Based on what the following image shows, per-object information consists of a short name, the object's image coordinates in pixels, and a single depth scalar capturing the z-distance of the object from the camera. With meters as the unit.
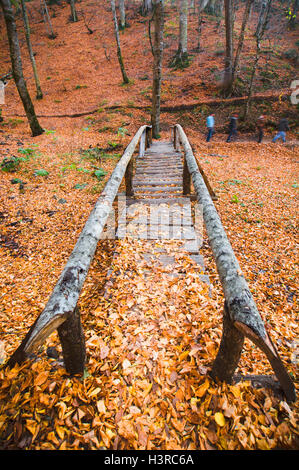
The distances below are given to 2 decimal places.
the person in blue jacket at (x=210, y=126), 12.11
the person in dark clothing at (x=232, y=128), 12.28
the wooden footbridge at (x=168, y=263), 1.33
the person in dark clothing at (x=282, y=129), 11.95
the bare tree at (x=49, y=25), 25.55
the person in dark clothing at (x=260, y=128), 12.02
